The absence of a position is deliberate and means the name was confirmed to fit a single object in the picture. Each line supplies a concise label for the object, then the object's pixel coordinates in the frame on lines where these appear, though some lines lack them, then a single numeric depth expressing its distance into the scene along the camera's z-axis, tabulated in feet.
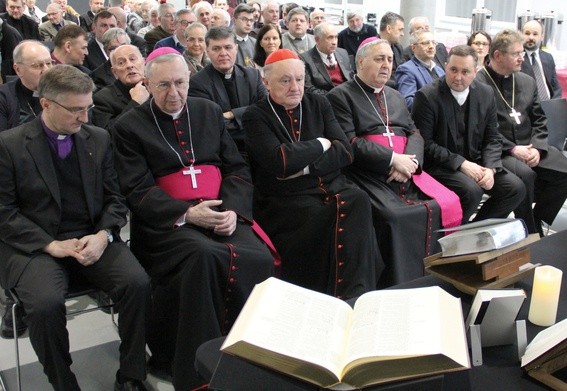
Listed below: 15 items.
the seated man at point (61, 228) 8.63
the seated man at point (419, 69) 17.48
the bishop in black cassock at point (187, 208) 9.43
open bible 4.86
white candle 6.61
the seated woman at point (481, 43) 19.34
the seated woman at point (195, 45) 17.10
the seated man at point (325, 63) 19.01
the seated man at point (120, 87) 13.71
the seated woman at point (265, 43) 19.57
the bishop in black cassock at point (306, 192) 11.34
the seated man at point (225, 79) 14.21
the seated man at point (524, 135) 14.73
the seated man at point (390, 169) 12.23
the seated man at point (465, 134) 13.79
